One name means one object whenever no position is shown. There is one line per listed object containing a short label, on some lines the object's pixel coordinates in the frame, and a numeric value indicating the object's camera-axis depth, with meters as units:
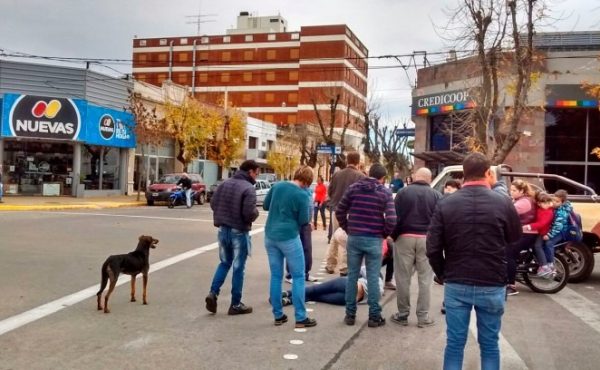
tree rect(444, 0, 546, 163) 16.84
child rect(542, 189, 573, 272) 8.91
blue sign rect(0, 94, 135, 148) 27.48
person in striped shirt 6.57
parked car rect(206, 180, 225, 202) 33.55
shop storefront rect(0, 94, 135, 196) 27.80
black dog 7.15
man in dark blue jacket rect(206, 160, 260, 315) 6.97
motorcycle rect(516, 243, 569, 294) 9.02
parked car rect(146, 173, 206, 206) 27.78
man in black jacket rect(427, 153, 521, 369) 4.13
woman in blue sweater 6.45
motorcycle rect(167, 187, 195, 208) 26.67
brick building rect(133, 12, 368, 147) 75.94
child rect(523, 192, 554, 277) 8.81
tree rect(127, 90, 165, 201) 30.98
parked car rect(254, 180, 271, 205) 31.82
